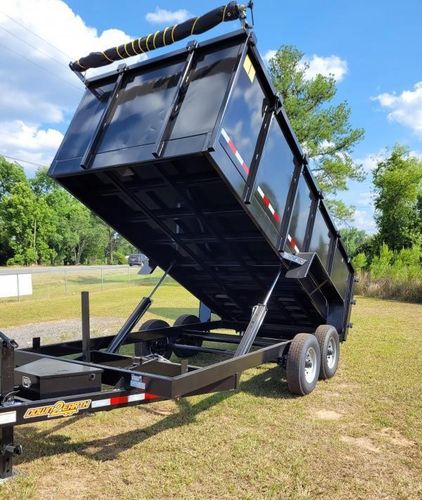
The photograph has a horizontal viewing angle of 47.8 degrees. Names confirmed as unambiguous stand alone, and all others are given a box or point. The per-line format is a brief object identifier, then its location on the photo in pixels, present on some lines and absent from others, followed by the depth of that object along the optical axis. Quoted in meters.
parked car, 59.79
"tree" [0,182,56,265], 61.44
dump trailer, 4.04
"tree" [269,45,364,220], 28.55
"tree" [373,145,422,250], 30.98
